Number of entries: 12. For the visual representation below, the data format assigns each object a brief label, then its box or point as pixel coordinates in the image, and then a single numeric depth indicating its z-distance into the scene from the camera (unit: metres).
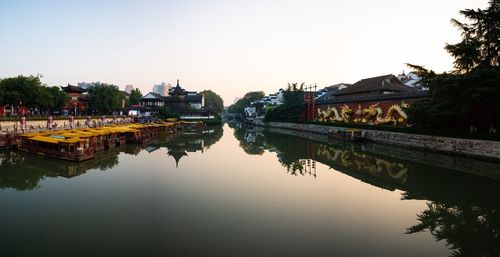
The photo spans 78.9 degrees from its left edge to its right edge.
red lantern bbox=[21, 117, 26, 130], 30.41
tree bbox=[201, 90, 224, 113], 127.06
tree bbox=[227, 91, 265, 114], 125.59
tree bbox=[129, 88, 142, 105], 88.97
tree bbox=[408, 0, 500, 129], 22.00
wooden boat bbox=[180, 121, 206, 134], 58.05
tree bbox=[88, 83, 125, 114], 62.13
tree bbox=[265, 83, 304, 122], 64.12
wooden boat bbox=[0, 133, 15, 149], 25.19
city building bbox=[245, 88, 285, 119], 97.75
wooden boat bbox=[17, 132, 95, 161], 20.86
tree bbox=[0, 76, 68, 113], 40.83
